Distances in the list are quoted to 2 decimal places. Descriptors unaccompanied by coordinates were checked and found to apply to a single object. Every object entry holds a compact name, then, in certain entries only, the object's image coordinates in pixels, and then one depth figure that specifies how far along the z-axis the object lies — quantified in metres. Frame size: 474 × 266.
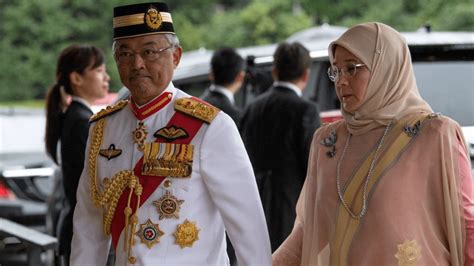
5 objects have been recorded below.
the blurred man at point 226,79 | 13.55
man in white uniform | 7.11
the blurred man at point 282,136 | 12.69
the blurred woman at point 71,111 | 10.78
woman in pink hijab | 7.29
